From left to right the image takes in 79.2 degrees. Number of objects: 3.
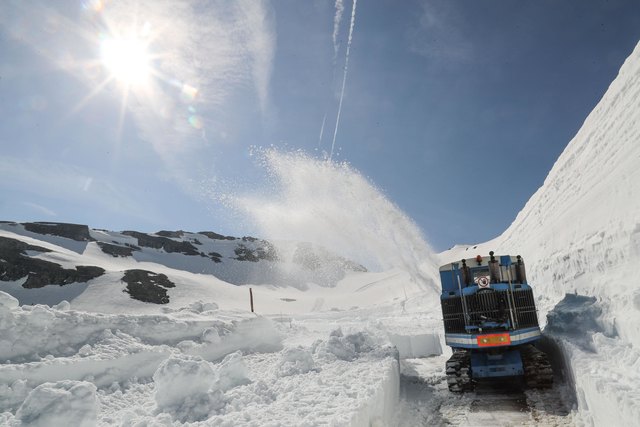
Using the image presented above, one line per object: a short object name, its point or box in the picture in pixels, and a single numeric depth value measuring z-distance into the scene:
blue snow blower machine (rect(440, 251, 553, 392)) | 10.29
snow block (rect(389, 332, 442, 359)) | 18.98
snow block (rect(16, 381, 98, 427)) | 6.41
